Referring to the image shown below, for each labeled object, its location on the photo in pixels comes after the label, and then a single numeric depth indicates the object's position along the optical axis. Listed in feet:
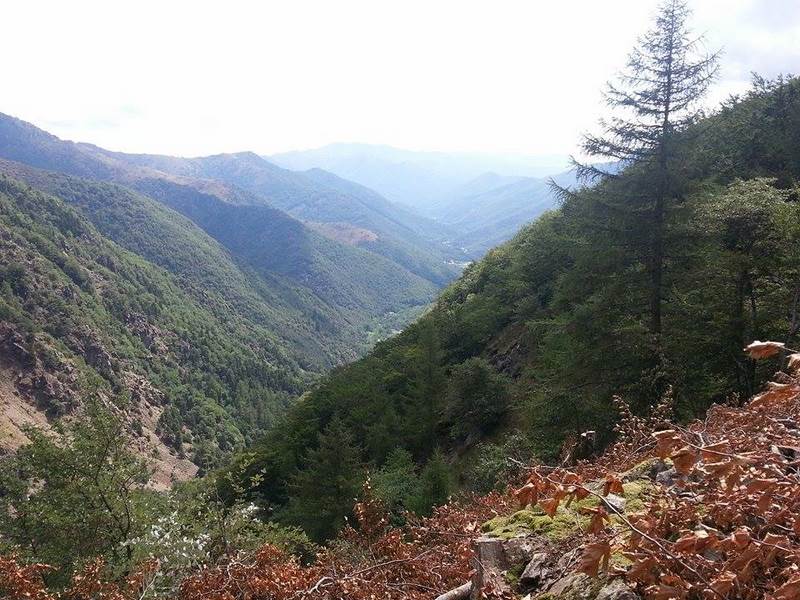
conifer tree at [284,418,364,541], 71.05
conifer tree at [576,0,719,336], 35.35
